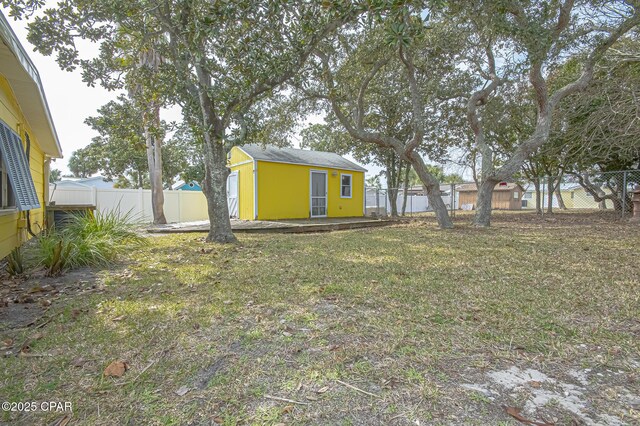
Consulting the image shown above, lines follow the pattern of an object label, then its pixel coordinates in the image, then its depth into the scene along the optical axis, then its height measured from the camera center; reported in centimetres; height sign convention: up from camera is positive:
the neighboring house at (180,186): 2707 +211
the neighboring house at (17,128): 385 +146
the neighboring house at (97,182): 2616 +254
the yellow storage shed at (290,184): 1194 +104
